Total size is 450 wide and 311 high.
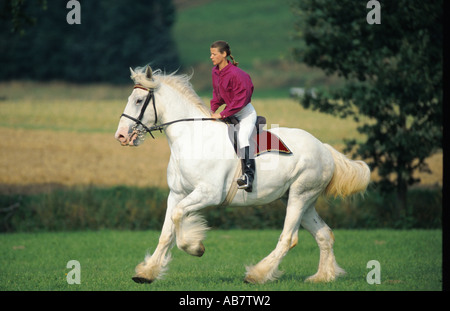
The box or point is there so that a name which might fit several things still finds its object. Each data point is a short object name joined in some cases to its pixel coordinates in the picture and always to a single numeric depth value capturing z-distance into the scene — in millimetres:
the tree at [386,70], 35469
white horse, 17125
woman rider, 17281
